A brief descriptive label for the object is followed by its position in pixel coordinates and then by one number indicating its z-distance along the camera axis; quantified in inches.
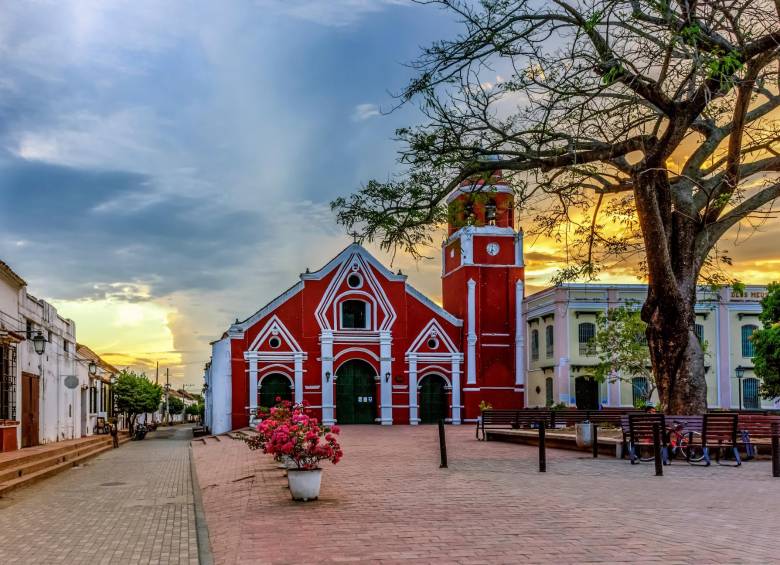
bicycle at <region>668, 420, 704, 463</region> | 619.2
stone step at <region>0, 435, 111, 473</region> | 709.9
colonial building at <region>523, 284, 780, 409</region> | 1701.5
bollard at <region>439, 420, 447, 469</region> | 620.3
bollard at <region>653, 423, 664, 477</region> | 540.6
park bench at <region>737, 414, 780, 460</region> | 624.7
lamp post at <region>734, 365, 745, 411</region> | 1556.3
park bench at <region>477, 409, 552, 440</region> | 1007.0
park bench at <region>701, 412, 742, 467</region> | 605.9
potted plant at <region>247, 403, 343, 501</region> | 441.7
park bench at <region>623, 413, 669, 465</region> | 612.4
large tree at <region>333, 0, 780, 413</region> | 569.3
